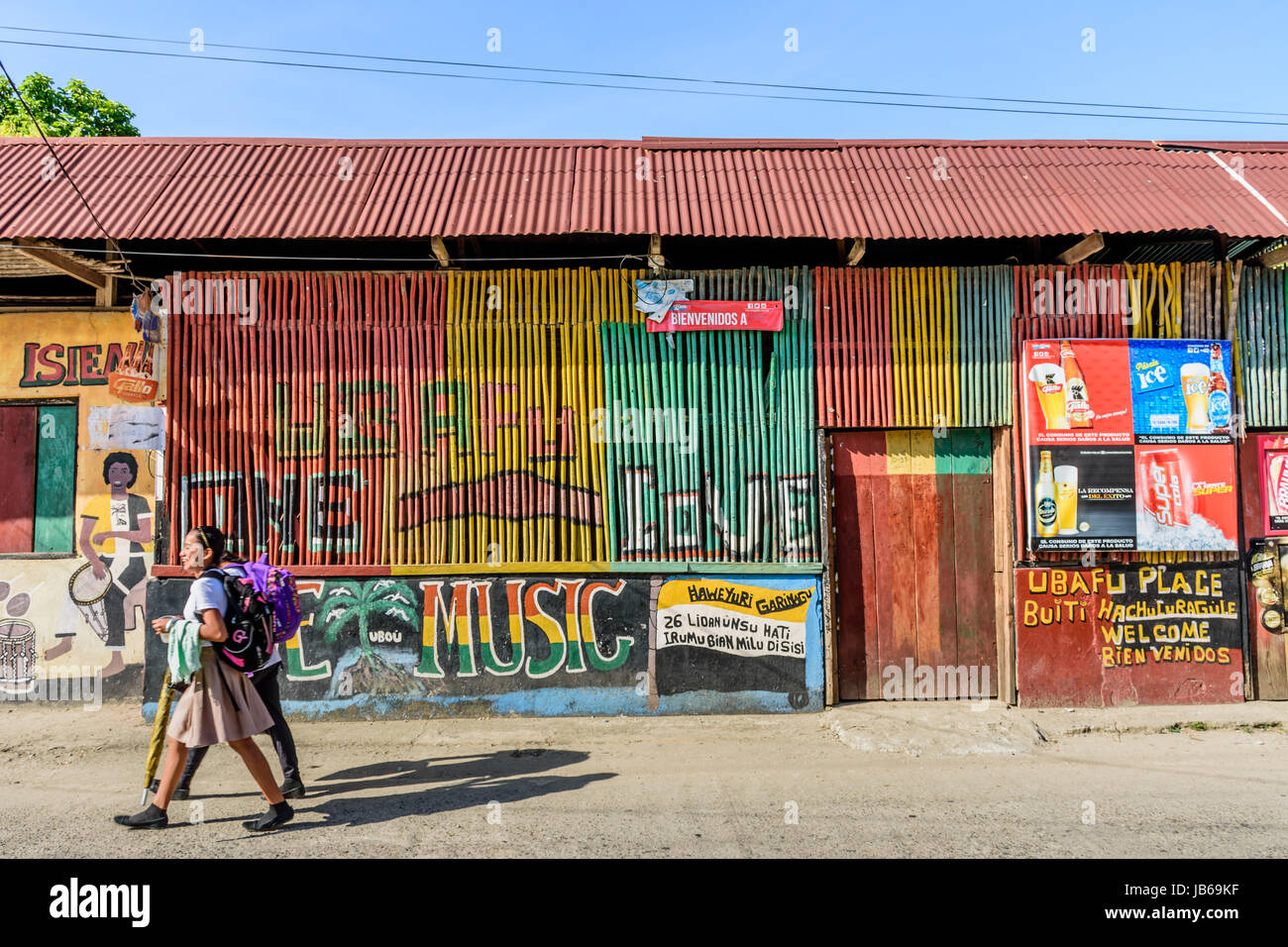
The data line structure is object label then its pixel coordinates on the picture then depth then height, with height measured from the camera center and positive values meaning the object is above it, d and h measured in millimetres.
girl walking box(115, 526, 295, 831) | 4605 -1074
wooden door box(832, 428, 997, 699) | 7422 -469
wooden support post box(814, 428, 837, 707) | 7223 -443
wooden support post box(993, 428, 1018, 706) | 7316 -547
